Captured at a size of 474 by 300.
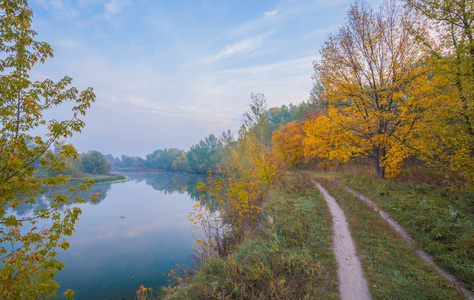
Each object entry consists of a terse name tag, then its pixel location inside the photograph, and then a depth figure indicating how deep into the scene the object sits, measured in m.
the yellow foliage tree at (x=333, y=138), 12.57
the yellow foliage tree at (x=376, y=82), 10.62
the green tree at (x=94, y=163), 65.97
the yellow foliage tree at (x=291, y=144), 31.69
